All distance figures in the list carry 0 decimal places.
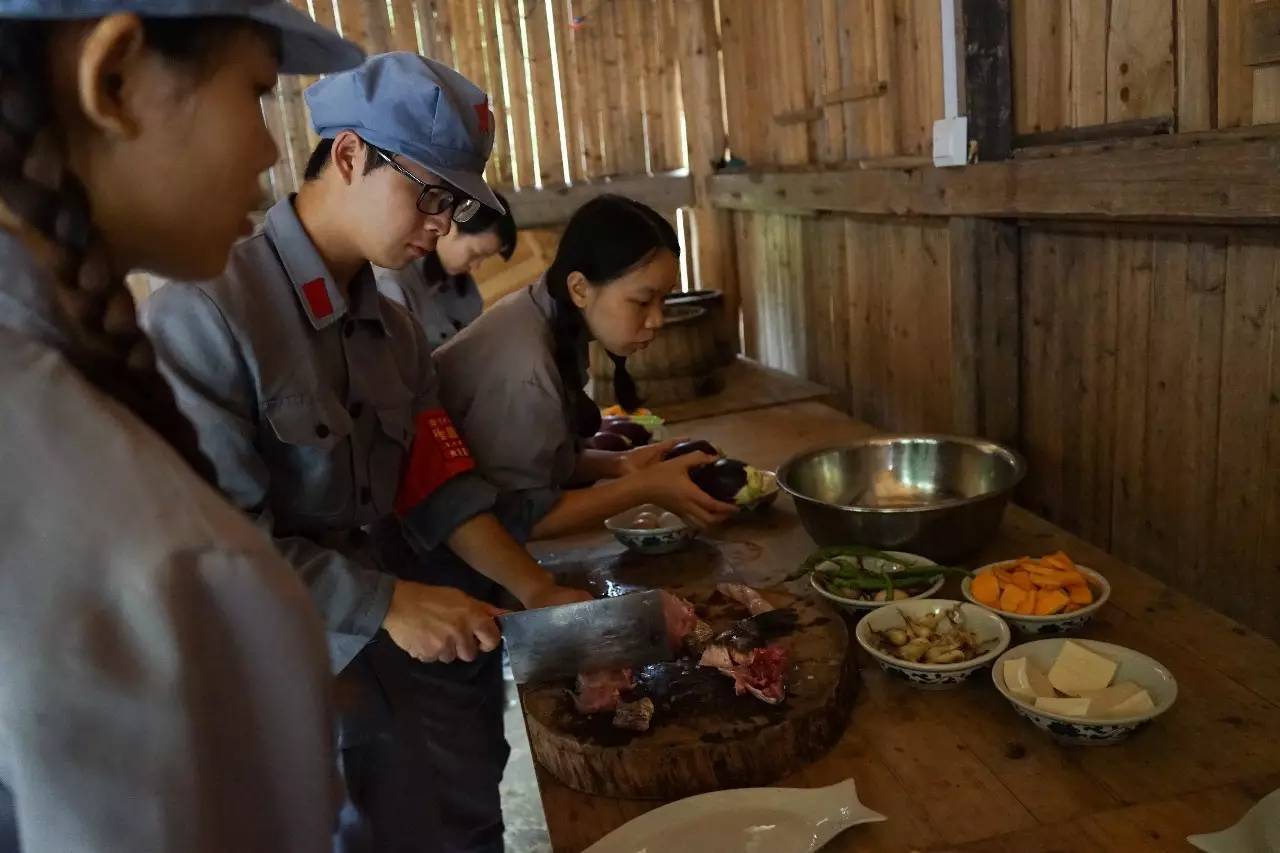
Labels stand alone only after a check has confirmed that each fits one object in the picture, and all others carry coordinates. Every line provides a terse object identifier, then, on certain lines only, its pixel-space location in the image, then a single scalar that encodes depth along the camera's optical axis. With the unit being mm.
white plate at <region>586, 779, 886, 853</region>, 1140
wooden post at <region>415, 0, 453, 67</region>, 4363
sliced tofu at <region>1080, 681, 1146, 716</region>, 1287
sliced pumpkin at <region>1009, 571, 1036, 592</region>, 1595
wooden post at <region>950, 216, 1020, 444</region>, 2338
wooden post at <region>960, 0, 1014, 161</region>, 2201
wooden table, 1142
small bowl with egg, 2002
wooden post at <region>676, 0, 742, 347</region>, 4355
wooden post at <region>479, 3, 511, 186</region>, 4453
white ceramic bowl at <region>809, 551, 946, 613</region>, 1624
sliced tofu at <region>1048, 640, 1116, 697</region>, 1344
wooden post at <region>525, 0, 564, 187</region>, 4453
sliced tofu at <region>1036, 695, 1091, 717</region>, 1264
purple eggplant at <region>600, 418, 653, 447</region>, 2549
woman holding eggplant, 1844
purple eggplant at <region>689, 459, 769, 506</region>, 2041
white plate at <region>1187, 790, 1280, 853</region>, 1027
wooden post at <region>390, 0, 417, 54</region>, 4336
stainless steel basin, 1757
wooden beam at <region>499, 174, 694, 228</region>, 4516
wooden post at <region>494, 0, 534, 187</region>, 4449
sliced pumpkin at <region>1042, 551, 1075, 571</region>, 1640
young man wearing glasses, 1361
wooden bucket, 3430
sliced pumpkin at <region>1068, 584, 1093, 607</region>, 1562
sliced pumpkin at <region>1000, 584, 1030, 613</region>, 1561
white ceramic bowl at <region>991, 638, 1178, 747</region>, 1245
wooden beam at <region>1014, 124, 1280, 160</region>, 1524
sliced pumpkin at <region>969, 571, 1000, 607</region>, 1599
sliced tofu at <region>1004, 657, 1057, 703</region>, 1346
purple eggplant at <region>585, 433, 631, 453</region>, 2412
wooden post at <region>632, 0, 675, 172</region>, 4469
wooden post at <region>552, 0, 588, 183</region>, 4473
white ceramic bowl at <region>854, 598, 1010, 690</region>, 1400
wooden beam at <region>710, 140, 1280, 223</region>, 1524
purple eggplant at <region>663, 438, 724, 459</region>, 2227
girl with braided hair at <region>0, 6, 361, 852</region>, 450
